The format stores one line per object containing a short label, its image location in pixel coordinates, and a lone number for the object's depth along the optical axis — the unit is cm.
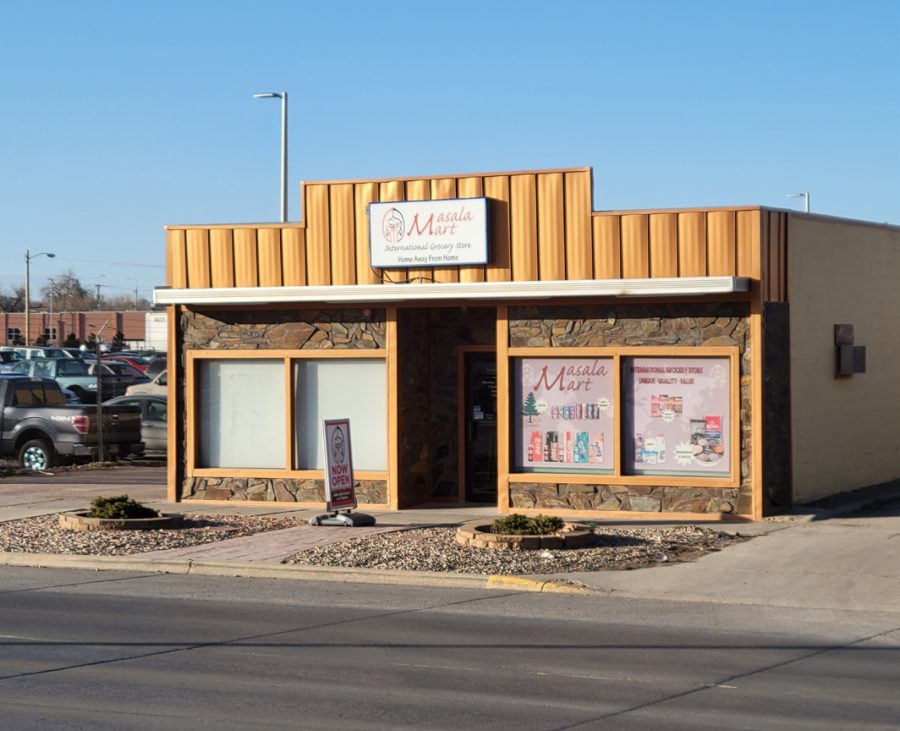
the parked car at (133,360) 5282
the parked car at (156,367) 4612
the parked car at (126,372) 4389
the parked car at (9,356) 5512
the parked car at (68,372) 4278
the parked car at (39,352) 5791
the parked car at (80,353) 5654
